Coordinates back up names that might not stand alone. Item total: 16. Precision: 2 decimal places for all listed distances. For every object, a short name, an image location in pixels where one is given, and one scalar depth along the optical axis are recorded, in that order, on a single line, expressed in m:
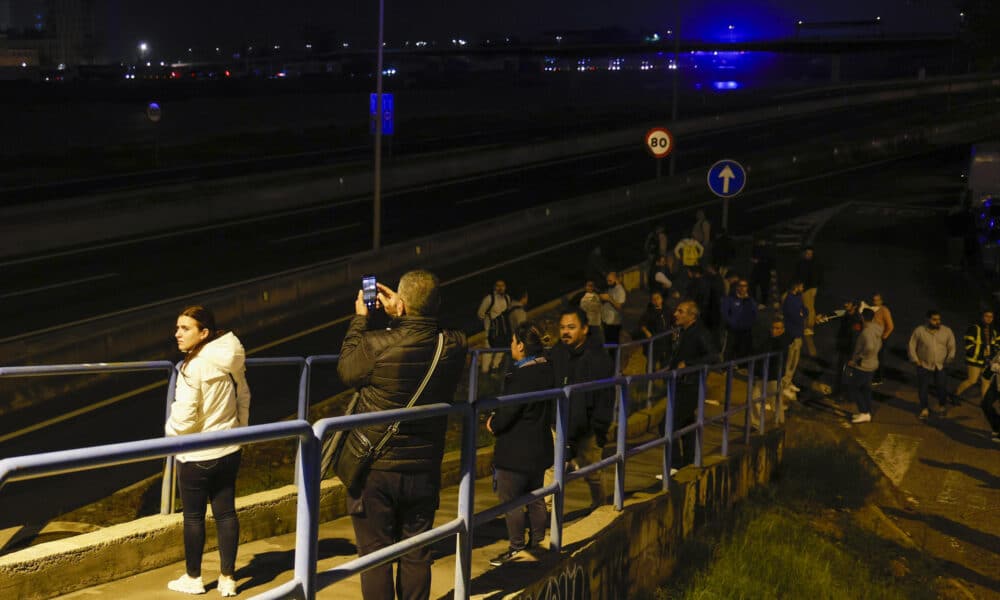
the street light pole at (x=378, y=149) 26.45
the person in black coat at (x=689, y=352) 10.05
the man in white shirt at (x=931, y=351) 16.94
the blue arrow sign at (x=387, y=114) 34.28
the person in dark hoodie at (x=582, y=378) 7.59
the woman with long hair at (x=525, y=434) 6.45
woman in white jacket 5.50
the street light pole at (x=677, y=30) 45.23
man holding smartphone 4.97
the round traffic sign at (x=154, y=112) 38.81
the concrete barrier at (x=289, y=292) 15.13
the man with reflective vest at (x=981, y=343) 16.55
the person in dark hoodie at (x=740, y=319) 15.48
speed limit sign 28.91
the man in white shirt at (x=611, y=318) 15.84
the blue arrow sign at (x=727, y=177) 19.64
